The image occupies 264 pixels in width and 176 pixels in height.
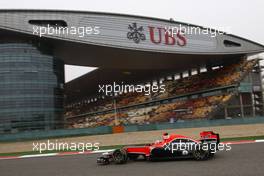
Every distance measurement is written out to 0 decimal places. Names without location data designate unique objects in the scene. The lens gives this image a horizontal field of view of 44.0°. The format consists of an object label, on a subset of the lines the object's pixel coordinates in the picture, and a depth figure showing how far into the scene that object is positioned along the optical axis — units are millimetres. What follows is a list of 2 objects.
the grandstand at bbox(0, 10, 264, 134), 48562
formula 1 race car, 13787
